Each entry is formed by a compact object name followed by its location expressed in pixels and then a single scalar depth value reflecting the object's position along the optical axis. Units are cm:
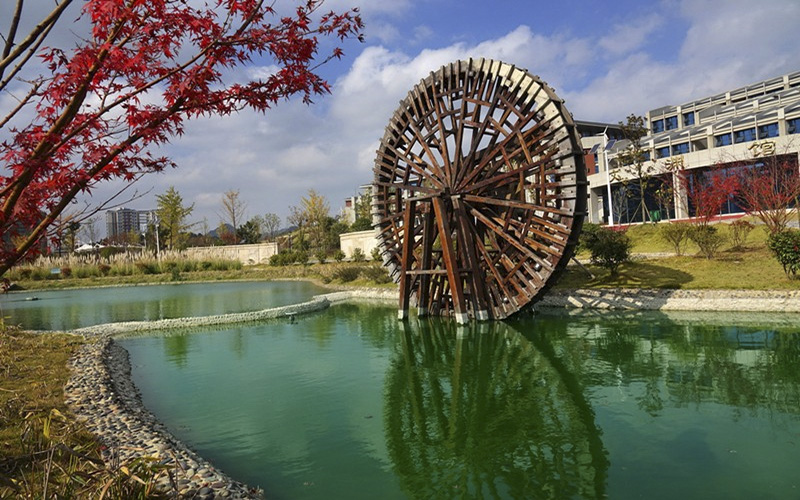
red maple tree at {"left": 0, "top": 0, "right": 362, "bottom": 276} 295
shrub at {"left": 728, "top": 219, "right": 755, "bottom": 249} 1555
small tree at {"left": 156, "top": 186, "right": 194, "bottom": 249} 4531
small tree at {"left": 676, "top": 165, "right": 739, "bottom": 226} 1761
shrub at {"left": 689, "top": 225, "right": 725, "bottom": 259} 1457
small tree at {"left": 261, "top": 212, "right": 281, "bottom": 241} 5681
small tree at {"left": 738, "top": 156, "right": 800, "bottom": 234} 1550
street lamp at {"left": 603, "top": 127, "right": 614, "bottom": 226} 3338
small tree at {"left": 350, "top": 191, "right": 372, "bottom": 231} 3827
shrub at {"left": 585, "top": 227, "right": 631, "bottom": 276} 1378
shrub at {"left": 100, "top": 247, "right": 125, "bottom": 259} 4175
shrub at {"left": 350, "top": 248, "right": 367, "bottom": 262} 3050
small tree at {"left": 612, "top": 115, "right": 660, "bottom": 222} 2500
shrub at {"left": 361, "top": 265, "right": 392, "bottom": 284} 1995
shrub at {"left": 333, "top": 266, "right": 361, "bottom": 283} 2259
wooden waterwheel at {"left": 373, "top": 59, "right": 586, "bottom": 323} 1120
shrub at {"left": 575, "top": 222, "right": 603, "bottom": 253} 1479
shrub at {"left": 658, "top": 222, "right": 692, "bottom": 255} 1591
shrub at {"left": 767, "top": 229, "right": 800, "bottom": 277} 1123
